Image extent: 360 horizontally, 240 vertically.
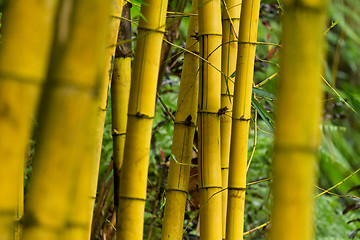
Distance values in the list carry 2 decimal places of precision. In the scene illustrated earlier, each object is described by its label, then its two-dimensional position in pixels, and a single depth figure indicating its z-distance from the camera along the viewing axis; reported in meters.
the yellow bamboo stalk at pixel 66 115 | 3.68
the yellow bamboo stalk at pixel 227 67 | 5.16
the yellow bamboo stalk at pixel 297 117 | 3.70
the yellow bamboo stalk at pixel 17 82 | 3.79
